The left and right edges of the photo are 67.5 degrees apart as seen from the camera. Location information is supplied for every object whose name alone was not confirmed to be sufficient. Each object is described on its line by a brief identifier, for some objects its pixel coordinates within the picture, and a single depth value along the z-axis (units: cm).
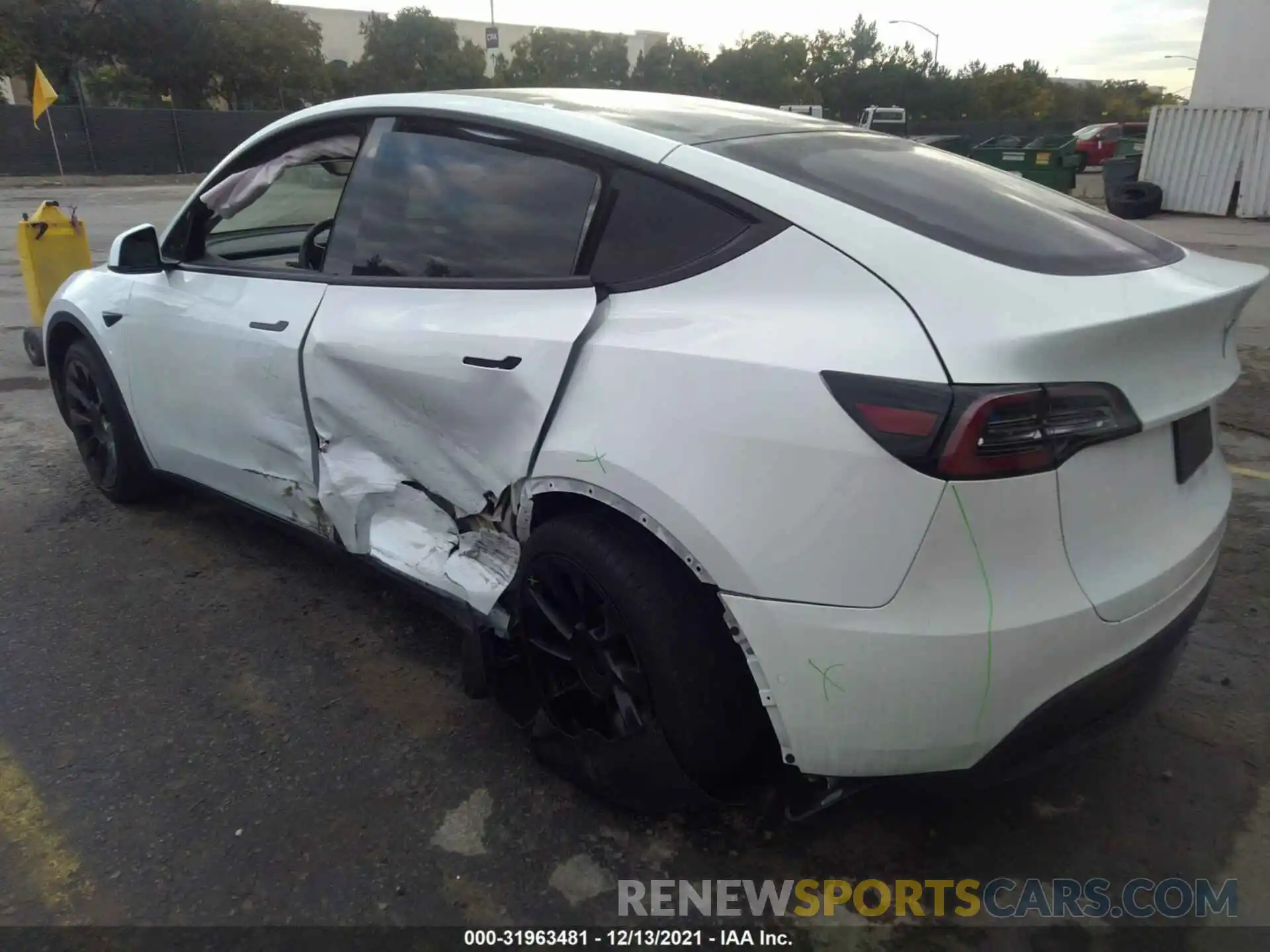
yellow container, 707
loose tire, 1748
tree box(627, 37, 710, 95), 6419
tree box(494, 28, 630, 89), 6328
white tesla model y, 175
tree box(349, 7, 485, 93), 5862
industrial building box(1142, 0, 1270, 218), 1678
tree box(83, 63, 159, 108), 4634
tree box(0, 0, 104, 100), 3769
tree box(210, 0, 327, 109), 4597
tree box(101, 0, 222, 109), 4200
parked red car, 3425
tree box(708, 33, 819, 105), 6341
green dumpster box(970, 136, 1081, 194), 2088
